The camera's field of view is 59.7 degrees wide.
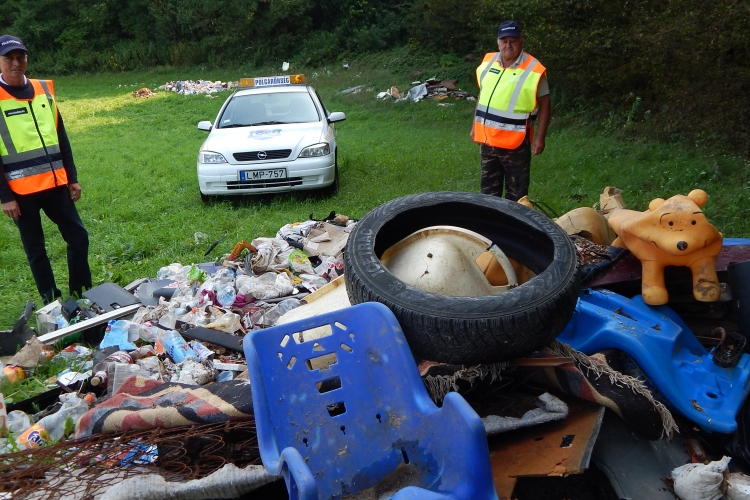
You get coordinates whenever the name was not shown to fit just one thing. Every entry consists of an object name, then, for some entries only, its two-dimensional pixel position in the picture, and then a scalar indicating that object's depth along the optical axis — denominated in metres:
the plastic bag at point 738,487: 2.50
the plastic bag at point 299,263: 5.21
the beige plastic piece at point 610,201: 4.80
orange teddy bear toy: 3.29
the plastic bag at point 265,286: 4.70
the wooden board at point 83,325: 4.26
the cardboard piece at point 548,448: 2.52
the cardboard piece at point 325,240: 5.48
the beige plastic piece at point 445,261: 3.19
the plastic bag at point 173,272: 5.34
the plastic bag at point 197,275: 5.04
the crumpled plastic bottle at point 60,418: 3.32
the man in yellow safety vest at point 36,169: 4.66
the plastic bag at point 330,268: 5.12
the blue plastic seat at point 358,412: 2.31
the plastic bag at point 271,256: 5.16
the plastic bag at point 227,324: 4.23
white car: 7.71
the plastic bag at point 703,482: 2.50
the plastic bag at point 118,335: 4.11
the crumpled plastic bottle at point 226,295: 4.65
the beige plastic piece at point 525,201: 4.61
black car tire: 2.70
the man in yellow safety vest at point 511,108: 5.53
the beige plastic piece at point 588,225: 4.25
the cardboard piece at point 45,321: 4.55
